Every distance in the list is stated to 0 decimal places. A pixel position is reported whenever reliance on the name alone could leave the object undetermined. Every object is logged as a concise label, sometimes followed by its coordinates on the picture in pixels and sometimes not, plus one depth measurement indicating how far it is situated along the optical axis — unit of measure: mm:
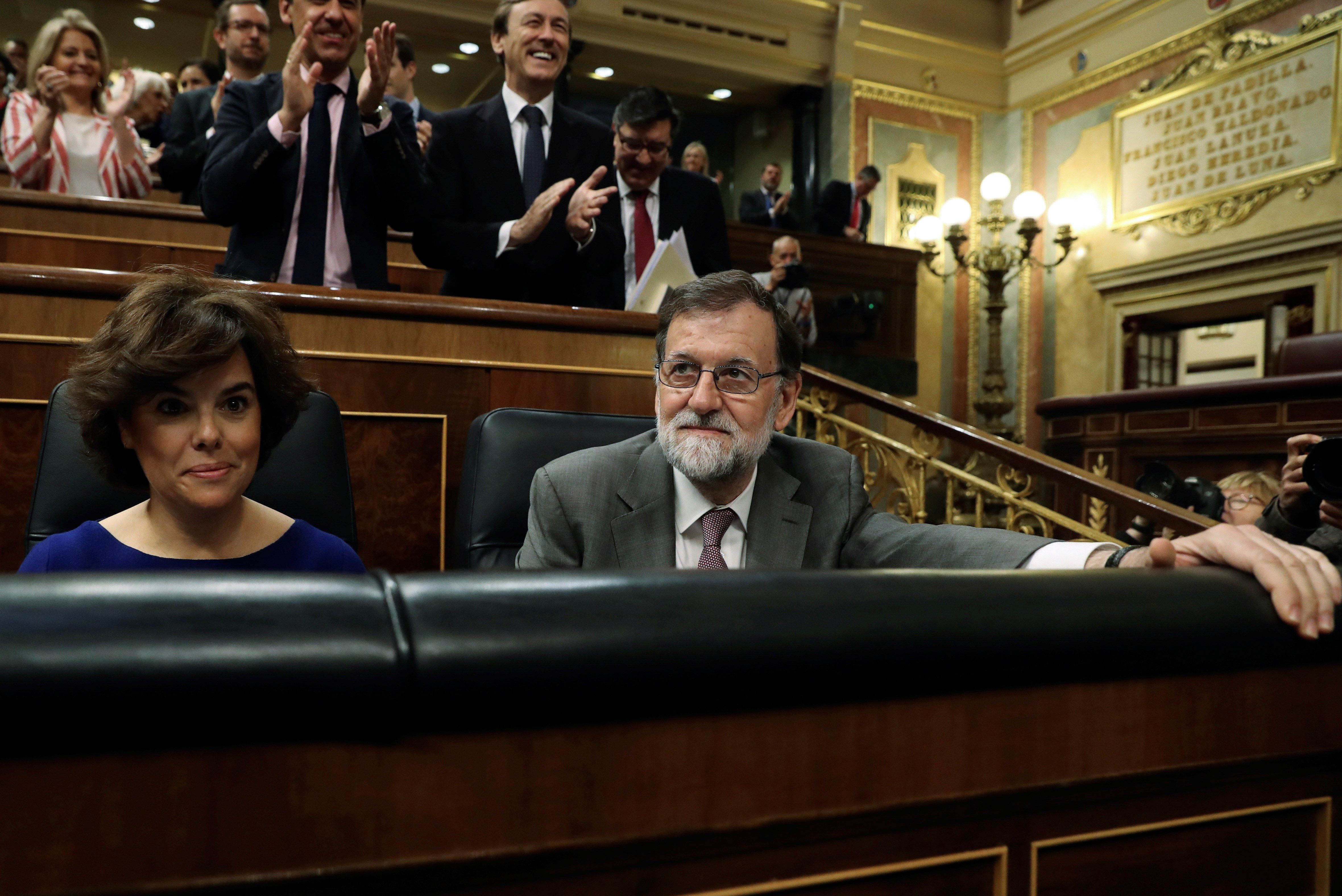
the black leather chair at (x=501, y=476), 1582
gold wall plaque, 6191
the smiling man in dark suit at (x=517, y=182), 2254
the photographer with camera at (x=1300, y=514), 1675
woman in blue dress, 1154
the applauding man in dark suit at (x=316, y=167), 2043
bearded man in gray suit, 1386
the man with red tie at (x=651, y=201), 2486
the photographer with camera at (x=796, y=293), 4594
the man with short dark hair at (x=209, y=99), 2936
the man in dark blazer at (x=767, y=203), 6936
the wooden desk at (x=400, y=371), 1669
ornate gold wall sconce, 6340
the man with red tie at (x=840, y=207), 6863
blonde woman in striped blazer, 2896
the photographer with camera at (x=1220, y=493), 2576
